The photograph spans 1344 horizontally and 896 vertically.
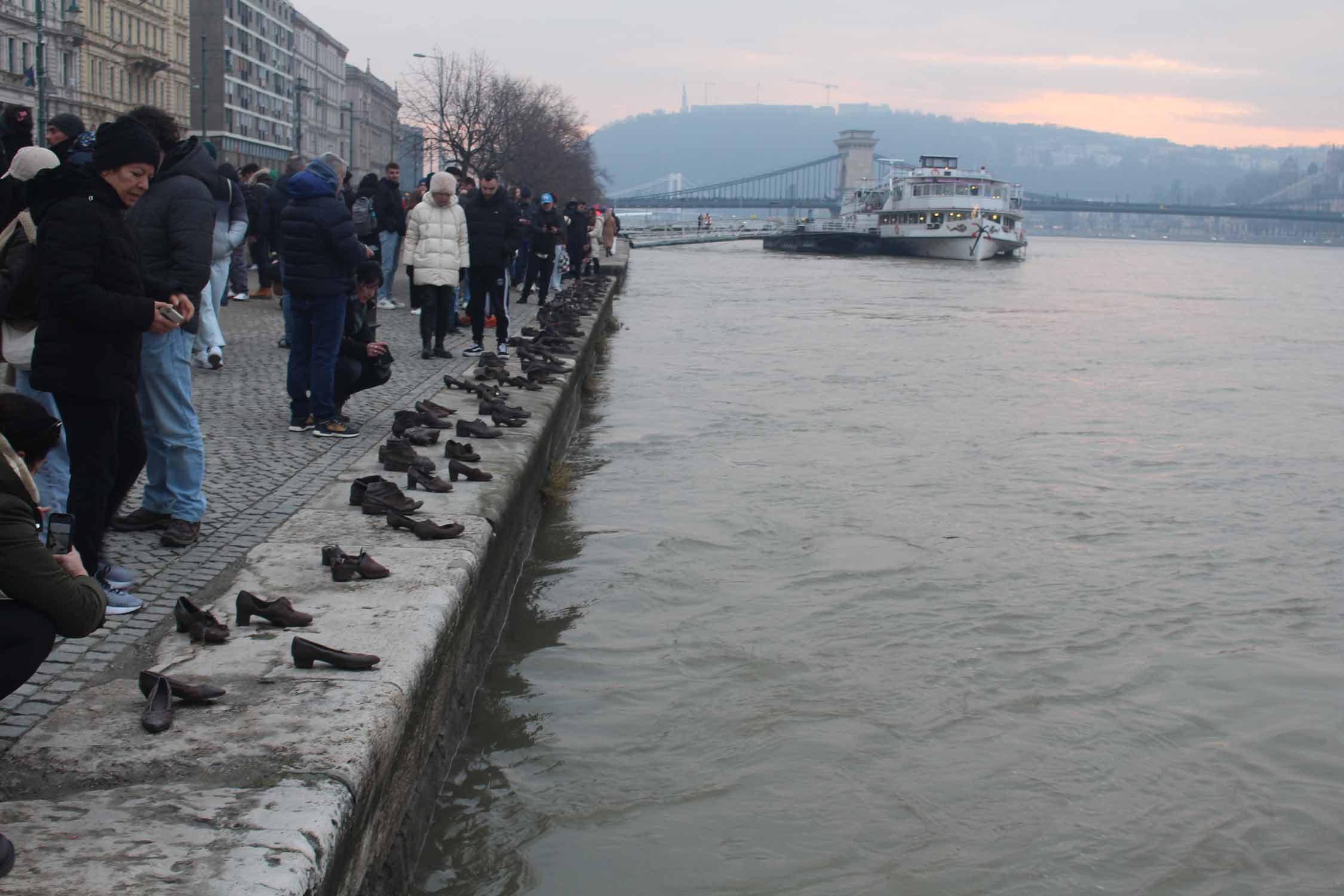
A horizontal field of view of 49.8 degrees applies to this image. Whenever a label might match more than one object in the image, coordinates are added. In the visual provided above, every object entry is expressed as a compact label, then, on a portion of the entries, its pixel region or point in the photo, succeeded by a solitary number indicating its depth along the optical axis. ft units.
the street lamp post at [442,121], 161.27
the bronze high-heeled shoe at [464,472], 19.35
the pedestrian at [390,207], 47.55
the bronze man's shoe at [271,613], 12.70
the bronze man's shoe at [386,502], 17.11
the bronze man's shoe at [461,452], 20.45
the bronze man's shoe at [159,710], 10.25
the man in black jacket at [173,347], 16.66
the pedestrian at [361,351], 25.43
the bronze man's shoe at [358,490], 17.69
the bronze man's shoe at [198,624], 12.31
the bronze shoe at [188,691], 10.69
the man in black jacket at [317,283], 23.94
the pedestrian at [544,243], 54.03
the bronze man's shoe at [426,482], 18.57
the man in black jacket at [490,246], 37.81
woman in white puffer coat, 35.65
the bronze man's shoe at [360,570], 14.29
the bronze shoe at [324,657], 11.49
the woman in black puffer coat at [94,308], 13.44
